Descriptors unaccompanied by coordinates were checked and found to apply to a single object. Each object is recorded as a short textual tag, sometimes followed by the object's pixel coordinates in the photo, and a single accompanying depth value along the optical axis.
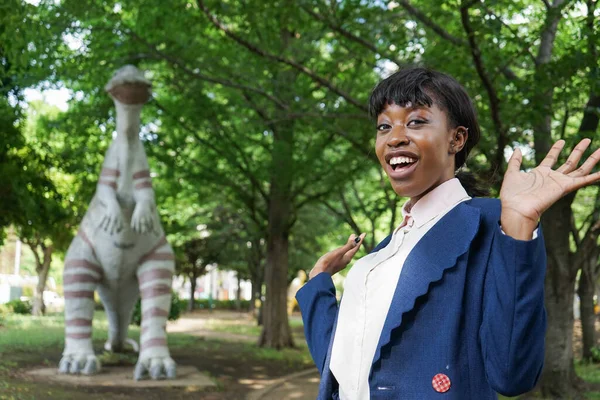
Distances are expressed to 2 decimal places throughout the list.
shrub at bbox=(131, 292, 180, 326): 13.00
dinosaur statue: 7.19
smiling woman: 1.34
